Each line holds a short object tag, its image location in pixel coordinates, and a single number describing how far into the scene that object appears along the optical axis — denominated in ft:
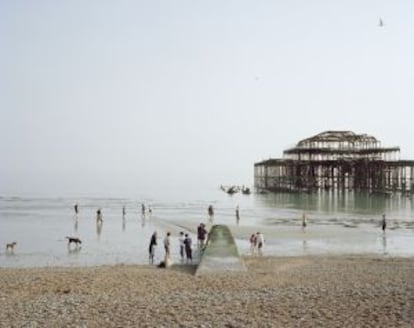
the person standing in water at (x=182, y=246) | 69.67
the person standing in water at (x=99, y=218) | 133.64
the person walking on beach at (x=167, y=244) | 65.09
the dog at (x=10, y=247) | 83.52
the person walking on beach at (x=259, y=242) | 81.76
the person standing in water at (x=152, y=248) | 69.90
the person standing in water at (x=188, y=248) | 67.51
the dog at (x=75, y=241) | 88.83
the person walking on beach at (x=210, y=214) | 160.15
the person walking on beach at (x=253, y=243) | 80.67
